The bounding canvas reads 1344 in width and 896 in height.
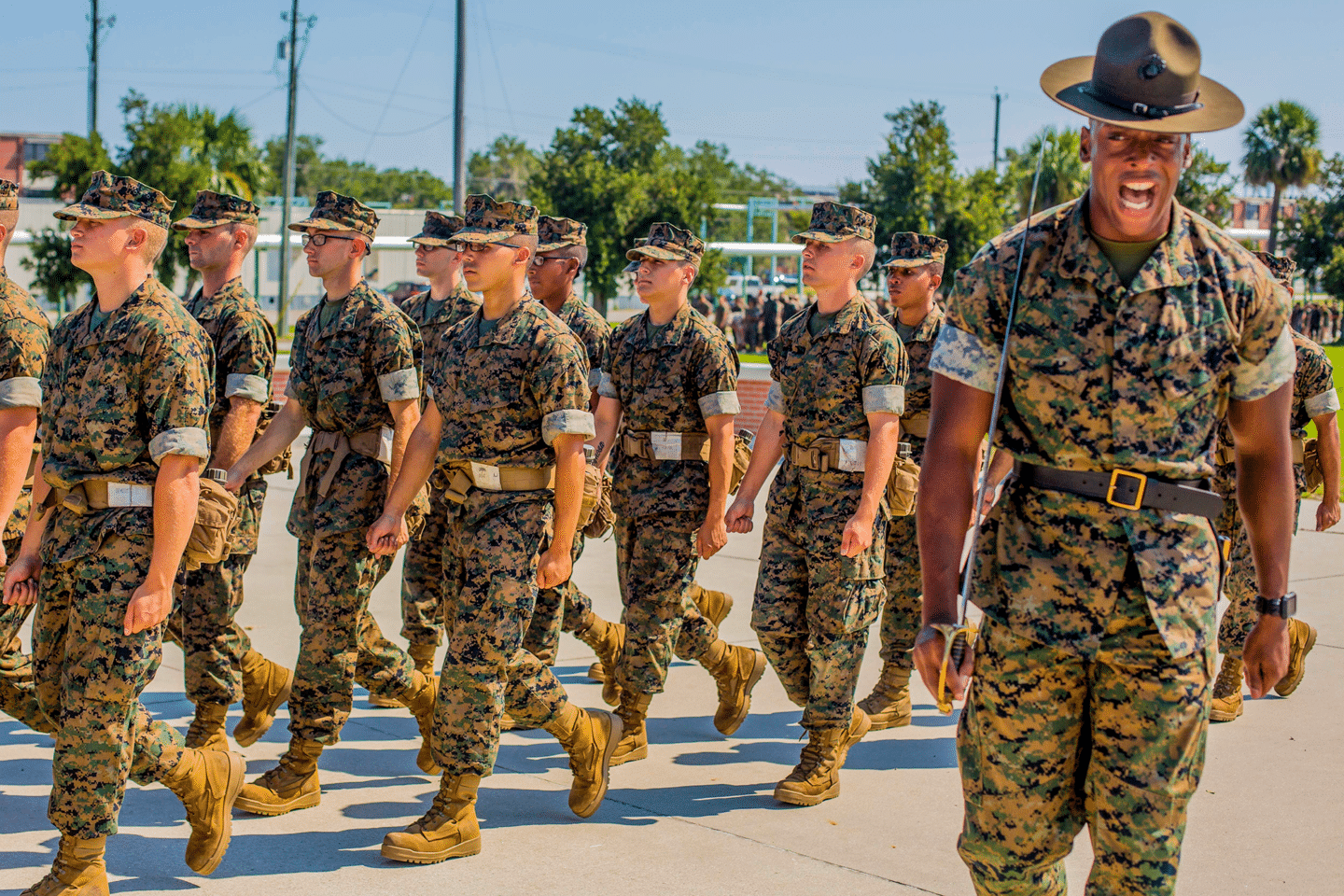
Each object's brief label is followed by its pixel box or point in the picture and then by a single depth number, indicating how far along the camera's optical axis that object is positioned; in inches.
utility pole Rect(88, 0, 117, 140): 1742.1
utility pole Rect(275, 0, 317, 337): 1363.2
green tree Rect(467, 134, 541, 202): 3837.1
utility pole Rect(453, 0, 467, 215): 944.3
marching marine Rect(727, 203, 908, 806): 209.8
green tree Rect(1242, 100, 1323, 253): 2383.1
